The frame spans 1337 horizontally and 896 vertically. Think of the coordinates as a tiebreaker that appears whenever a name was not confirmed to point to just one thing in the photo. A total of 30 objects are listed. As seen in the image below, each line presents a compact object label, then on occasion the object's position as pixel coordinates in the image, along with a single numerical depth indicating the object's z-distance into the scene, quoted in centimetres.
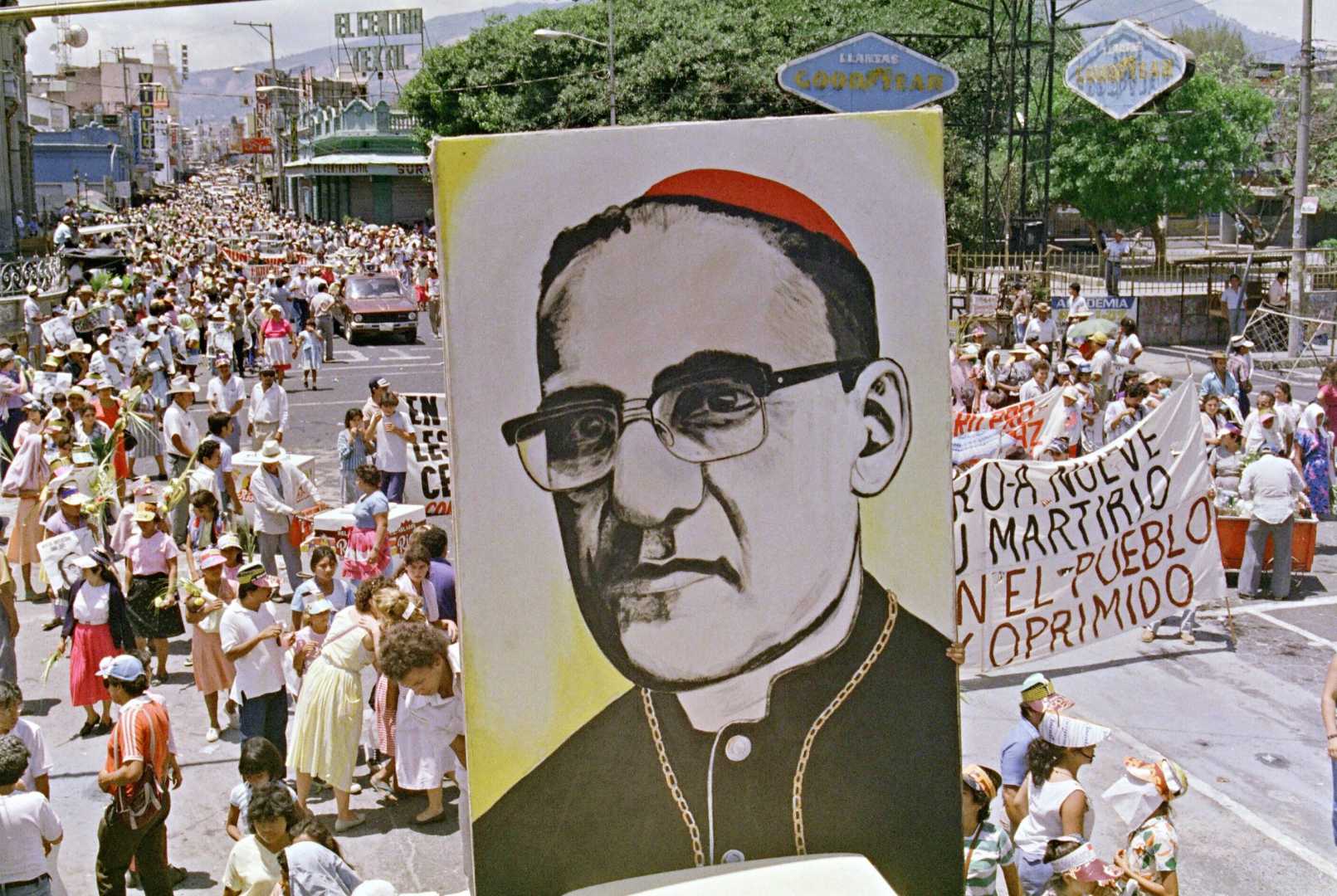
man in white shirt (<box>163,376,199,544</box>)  1403
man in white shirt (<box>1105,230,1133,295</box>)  2900
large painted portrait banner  436
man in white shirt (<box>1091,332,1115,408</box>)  1725
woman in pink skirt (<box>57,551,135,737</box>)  937
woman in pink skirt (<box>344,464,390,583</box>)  1018
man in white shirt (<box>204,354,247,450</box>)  1486
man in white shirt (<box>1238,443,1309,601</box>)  1187
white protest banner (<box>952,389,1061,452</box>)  1433
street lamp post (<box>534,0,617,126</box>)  3046
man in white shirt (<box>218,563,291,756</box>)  816
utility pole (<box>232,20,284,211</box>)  8400
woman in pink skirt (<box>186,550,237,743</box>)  905
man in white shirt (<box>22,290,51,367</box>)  2428
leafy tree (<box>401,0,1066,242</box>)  4472
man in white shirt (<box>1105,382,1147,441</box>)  1414
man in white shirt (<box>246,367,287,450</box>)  1488
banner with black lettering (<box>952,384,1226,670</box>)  959
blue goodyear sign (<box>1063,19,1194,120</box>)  2795
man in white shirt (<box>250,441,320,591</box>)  1165
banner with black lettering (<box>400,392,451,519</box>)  1190
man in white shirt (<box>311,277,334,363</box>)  2759
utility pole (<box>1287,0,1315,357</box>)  2689
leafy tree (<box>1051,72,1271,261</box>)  4425
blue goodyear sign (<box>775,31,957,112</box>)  2423
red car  3188
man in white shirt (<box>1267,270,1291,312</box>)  2855
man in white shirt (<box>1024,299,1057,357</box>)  2234
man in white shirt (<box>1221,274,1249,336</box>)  2872
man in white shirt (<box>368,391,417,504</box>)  1285
